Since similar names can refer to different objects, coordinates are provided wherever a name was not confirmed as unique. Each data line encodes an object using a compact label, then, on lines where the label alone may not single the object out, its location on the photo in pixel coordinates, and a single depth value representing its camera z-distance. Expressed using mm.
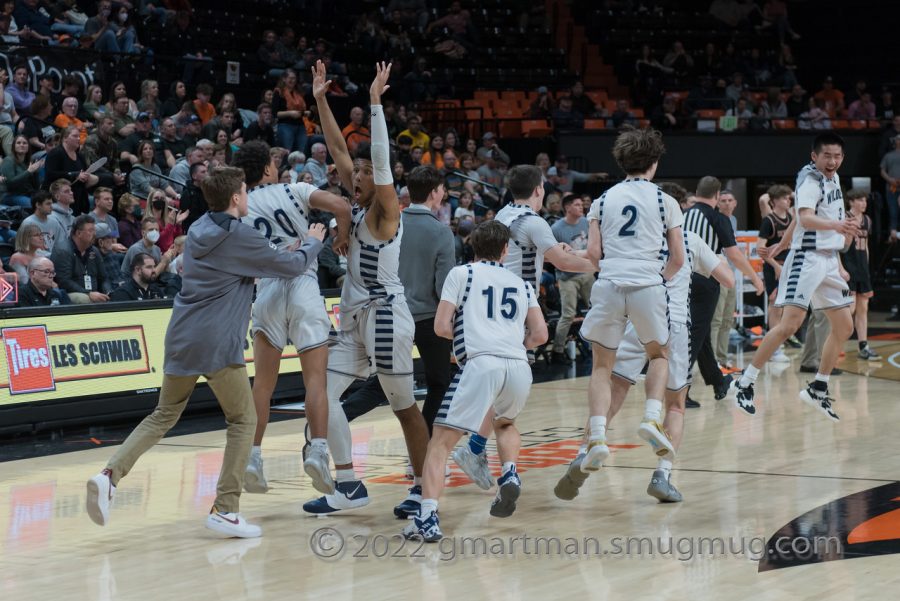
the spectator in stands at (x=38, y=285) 10461
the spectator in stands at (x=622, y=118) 22594
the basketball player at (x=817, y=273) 9766
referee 10508
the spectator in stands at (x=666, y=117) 23297
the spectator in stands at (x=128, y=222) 13336
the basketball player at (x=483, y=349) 6133
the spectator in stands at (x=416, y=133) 19406
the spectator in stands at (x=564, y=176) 20250
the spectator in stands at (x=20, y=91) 14766
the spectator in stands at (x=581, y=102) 23156
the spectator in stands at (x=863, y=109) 25125
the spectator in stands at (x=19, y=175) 13555
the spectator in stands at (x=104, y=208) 12922
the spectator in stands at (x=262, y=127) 16500
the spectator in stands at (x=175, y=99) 16469
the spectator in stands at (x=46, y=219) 12250
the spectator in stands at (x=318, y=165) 15581
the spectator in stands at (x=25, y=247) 11023
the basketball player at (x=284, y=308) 6820
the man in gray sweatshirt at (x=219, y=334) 6246
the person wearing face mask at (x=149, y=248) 11992
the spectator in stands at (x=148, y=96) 15906
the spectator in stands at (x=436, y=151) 19511
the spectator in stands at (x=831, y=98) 25203
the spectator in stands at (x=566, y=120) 22422
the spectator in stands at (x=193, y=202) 13516
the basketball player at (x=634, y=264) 6902
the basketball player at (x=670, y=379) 6758
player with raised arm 6719
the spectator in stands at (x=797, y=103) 25109
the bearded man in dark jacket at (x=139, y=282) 11398
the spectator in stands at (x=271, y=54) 19719
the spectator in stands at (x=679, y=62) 25859
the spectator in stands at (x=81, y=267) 11438
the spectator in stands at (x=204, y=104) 16672
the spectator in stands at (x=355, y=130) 17562
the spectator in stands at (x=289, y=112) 17312
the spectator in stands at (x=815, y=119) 23875
